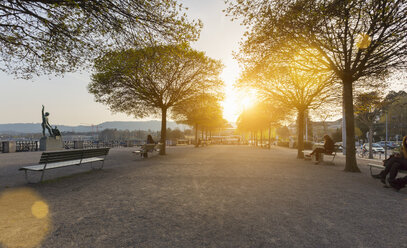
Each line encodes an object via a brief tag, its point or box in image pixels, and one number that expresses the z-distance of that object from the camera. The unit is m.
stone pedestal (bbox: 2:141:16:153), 19.75
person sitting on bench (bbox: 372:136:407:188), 6.07
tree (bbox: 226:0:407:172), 7.70
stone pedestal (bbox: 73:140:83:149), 26.78
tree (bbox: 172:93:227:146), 18.53
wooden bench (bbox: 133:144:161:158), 13.89
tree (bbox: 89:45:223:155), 15.87
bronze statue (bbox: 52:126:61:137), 21.41
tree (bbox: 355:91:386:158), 12.48
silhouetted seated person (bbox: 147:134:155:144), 16.86
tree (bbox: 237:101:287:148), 18.05
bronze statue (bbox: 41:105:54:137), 20.19
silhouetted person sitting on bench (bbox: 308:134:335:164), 11.63
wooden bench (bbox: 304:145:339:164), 11.58
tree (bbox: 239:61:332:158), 13.74
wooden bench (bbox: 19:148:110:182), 6.45
